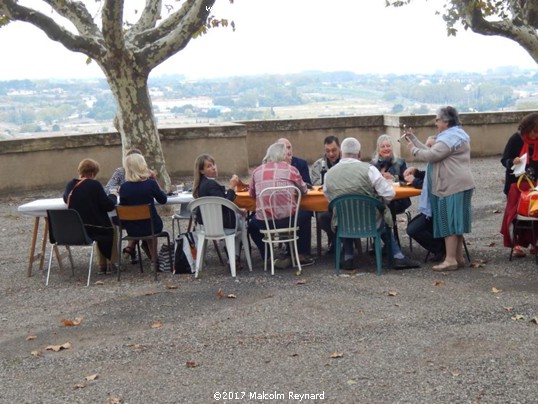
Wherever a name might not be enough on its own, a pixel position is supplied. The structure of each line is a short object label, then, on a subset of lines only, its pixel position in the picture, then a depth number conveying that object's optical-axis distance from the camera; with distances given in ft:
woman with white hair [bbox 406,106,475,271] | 29.68
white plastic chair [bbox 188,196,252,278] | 31.24
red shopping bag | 30.45
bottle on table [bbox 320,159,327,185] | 34.96
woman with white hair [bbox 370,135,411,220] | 33.96
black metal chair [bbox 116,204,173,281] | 31.68
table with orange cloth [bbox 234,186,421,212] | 31.32
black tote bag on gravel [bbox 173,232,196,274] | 32.53
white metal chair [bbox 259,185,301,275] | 31.32
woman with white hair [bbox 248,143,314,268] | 31.24
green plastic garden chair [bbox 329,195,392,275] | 30.14
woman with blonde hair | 31.91
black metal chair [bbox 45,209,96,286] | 31.76
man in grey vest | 30.30
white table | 32.78
